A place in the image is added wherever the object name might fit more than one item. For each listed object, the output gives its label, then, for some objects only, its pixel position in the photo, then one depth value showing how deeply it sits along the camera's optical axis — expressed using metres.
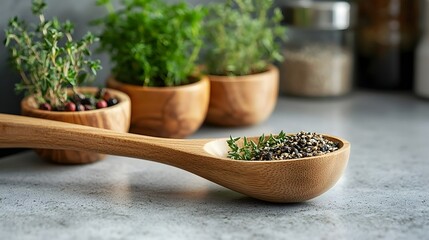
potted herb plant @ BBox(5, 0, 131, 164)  0.70
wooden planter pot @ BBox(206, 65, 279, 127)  0.82
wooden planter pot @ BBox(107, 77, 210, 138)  0.77
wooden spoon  0.63
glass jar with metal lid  0.94
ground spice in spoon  0.65
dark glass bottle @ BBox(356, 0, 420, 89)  0.98
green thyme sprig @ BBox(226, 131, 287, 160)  0.66
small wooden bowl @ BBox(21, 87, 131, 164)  0.70
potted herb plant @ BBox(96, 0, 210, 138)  0.77
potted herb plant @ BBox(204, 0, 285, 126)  0.83
